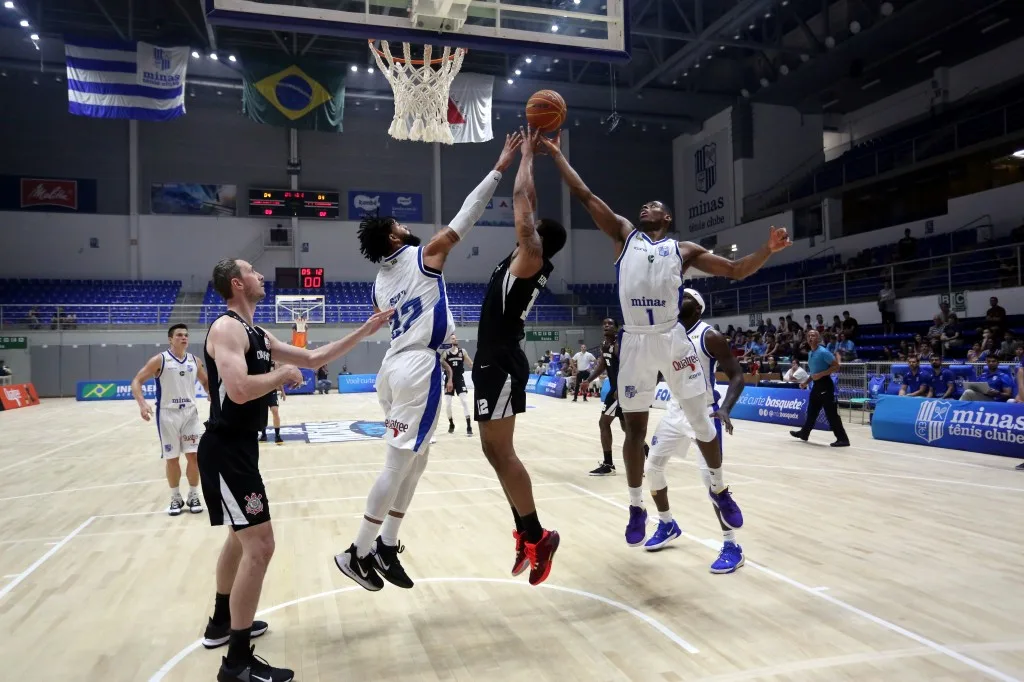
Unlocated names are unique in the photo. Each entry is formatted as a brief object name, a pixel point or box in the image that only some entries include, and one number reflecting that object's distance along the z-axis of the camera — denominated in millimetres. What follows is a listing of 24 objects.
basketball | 4430
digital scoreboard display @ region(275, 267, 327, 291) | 26620
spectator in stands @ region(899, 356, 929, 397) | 13234
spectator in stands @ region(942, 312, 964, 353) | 15398
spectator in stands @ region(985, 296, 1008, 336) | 15057
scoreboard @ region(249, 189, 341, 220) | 28984
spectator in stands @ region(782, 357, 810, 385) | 15138
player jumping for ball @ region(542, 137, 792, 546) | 4586
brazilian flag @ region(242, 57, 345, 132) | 20828
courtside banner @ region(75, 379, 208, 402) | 25484
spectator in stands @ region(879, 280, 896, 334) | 19109
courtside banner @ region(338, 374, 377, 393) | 27714
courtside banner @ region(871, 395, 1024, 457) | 9414
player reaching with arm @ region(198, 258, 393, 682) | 3059
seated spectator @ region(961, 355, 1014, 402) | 11344
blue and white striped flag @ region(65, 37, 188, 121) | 19891
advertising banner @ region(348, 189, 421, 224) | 31734
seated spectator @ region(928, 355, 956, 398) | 13070
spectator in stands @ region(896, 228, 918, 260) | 20922
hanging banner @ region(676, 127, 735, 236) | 30391
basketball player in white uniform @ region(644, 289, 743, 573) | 4688
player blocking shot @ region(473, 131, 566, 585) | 4008
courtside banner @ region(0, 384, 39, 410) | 21703
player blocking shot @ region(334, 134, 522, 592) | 3838
